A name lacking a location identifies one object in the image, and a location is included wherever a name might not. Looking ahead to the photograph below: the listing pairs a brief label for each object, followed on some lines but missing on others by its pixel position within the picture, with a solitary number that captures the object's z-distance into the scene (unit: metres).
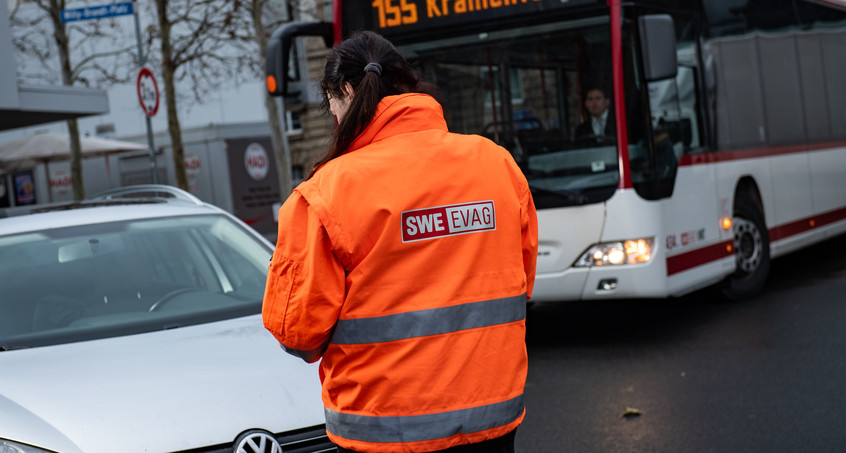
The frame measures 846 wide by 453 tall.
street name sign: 13.20
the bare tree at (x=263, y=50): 20.56
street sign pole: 14.97
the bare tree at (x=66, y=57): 23.23
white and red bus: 7.55
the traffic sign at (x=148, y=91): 13.49
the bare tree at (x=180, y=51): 20.64
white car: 3.19
